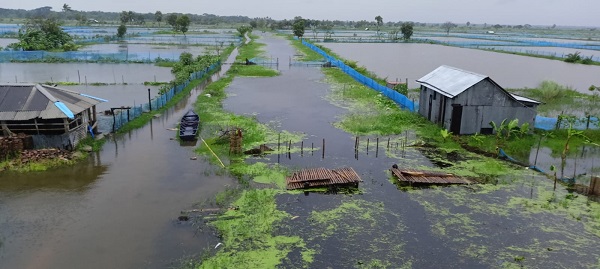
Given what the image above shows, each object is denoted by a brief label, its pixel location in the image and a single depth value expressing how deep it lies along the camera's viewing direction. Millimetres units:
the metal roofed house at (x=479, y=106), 22062
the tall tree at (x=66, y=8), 172000
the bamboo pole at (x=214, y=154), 18428
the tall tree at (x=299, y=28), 90062
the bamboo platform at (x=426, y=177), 16681
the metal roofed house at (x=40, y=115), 18438
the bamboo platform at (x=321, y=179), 16156
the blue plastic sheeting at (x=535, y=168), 18150
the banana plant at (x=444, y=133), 21500
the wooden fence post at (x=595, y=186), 15836
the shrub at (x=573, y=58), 57750
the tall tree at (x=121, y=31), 81031
